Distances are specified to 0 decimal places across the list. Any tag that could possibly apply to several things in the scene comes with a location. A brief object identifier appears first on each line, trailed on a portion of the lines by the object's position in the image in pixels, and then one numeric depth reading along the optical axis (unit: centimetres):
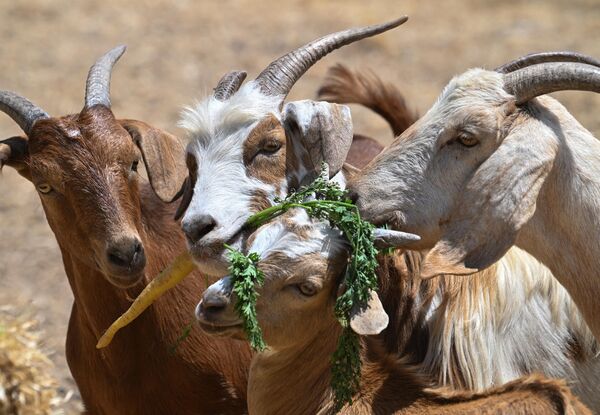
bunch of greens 921
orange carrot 1121
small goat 923
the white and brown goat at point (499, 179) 930
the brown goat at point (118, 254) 1151
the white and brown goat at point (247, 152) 1011
